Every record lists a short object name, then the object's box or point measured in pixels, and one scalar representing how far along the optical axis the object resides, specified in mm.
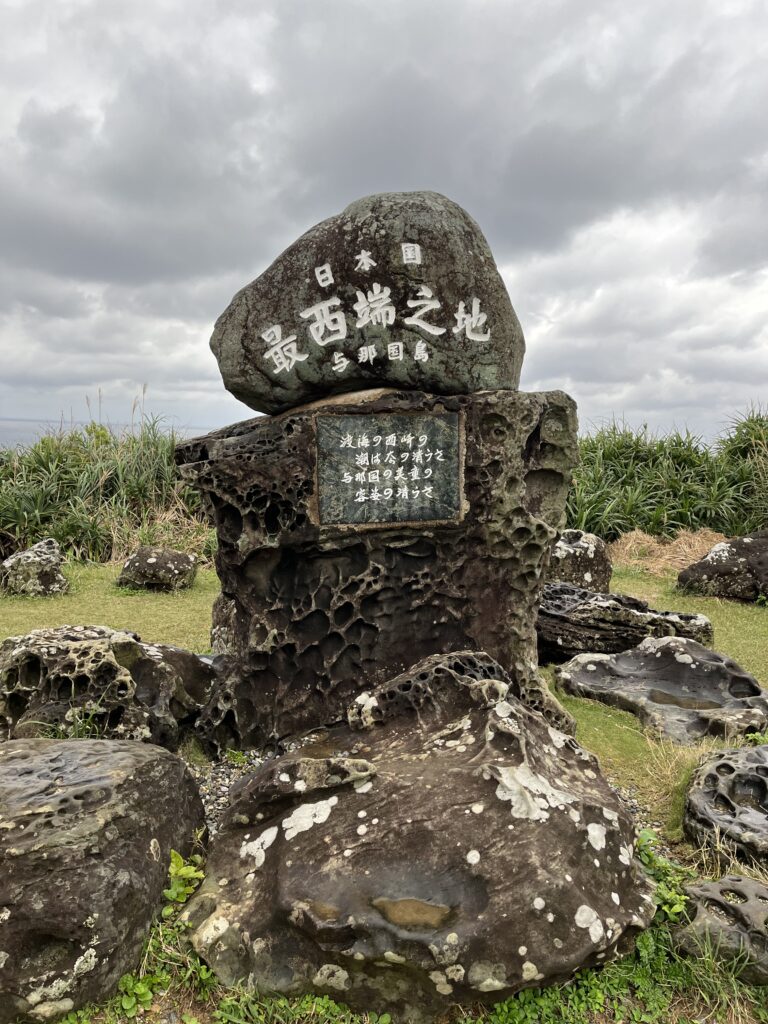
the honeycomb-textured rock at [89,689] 3734
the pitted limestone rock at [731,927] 2500
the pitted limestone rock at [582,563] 8133
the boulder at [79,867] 2279
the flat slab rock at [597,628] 6262
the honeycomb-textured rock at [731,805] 3049
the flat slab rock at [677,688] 4676
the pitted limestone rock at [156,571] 8719
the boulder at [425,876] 2297
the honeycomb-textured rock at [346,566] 4020
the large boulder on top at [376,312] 3941
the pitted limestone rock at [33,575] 8422
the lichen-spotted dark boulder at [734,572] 8500
